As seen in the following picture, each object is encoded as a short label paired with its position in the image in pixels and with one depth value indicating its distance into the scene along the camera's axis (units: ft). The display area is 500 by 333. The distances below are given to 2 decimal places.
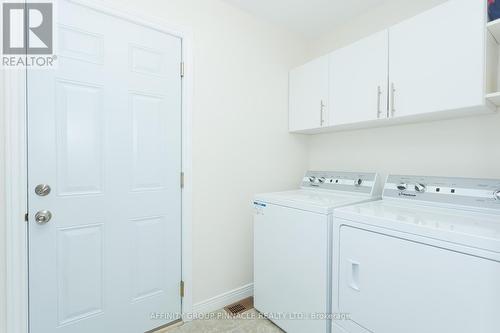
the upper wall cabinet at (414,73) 4.12
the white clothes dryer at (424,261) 3.05
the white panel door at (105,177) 4.37
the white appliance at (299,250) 4.76
